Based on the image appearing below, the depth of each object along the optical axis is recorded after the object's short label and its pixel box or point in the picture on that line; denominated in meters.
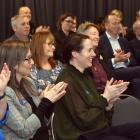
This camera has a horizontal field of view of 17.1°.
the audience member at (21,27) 6.40
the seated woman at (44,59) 4.33
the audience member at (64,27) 6.46
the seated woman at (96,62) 4.72
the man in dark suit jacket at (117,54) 5.91
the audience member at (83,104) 3.33
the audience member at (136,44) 6.74
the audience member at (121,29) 7.46
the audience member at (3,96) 2.65
